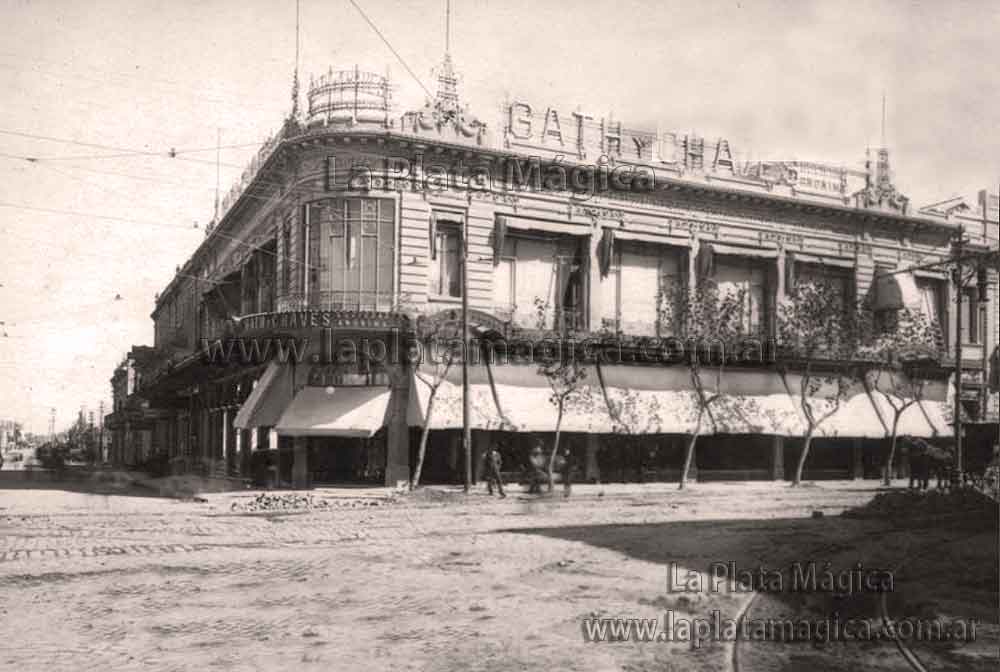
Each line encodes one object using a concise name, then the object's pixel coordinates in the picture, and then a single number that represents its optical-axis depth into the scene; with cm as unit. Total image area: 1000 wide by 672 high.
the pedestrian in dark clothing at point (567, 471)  2641
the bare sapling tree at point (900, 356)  3359
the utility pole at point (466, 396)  2508
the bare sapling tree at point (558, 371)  2650
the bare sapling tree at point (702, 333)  2977
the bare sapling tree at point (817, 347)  3127
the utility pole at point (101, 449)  9155
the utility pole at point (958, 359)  2719
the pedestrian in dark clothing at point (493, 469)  2456
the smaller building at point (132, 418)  5303
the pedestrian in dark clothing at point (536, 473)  2605
